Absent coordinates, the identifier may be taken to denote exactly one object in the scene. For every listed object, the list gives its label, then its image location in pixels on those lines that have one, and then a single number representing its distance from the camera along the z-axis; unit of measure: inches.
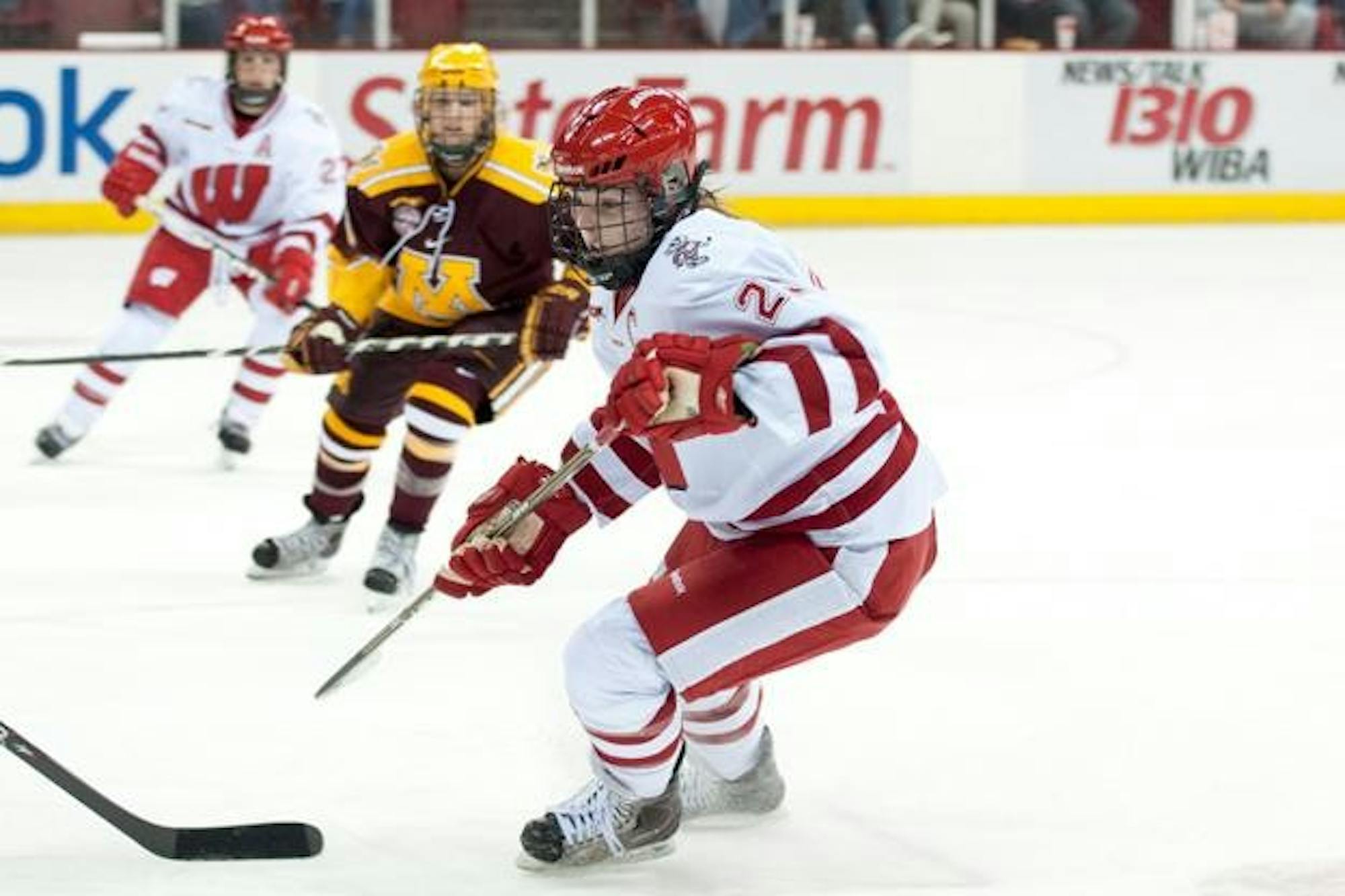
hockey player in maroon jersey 347.6
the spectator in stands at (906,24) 818.8
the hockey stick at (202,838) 233.0
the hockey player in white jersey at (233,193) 460.1
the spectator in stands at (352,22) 782.5
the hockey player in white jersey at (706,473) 215.3
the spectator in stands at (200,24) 770.2
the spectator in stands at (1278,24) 853.2
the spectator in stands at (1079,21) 833.5
